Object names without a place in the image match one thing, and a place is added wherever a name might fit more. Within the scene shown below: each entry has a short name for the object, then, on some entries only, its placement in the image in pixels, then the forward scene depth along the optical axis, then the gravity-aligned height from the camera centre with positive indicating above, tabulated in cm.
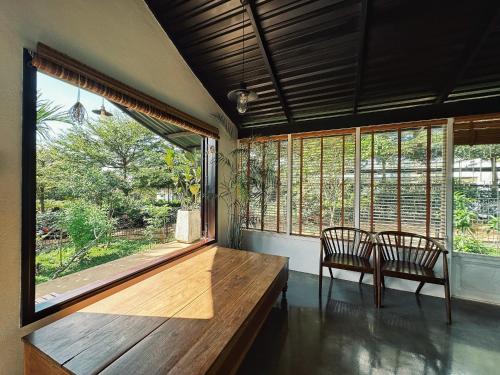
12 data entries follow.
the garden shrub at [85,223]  240 -48
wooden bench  105 -87
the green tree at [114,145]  252 +58
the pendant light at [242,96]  186 +81
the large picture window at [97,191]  150 -8
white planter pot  397 -77
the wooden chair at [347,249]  267 -92
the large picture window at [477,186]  268 +1
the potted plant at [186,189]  398 -7
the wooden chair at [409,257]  232 -91
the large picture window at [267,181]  381 +9
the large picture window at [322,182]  334 +7
